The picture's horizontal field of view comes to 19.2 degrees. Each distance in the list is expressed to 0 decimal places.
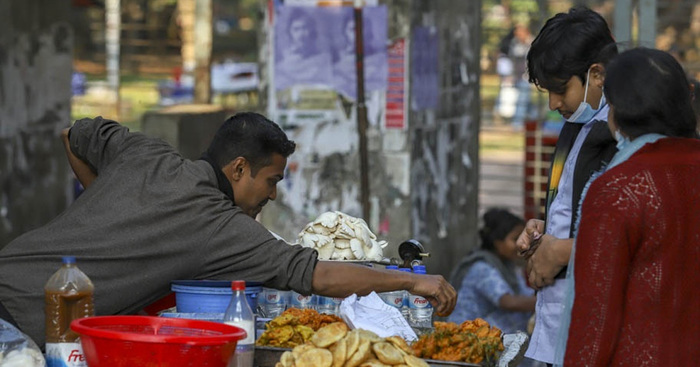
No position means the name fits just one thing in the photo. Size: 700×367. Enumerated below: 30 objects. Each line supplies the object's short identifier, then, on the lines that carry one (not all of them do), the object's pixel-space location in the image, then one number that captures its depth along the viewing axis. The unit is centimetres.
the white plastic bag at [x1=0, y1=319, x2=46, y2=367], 668
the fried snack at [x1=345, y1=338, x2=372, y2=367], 651
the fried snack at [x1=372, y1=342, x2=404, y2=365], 658
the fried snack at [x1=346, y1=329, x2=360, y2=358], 656
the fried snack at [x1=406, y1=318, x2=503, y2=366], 702
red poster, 1403
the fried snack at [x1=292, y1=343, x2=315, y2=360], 659
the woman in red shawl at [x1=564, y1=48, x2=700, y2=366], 607
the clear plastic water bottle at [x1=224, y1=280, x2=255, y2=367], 680
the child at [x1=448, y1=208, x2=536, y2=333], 1284
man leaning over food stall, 741
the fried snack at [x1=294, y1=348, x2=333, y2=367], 648
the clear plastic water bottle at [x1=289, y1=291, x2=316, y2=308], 853
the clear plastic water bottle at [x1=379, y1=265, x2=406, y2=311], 836
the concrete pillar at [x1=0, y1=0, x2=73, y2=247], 1775
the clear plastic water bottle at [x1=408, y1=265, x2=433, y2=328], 831
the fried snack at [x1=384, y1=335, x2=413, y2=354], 680
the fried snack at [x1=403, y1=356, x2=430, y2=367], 658
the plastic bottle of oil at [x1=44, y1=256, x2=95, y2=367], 690
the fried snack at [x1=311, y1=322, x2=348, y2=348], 669
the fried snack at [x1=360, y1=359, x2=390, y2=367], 652
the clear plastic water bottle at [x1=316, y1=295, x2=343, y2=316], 854
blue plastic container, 734
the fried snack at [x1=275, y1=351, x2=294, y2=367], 657
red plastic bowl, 625
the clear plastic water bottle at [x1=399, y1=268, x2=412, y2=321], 837
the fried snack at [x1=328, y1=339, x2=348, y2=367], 651
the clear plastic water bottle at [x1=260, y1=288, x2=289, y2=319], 853
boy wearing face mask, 730
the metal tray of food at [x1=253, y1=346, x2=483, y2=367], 715
